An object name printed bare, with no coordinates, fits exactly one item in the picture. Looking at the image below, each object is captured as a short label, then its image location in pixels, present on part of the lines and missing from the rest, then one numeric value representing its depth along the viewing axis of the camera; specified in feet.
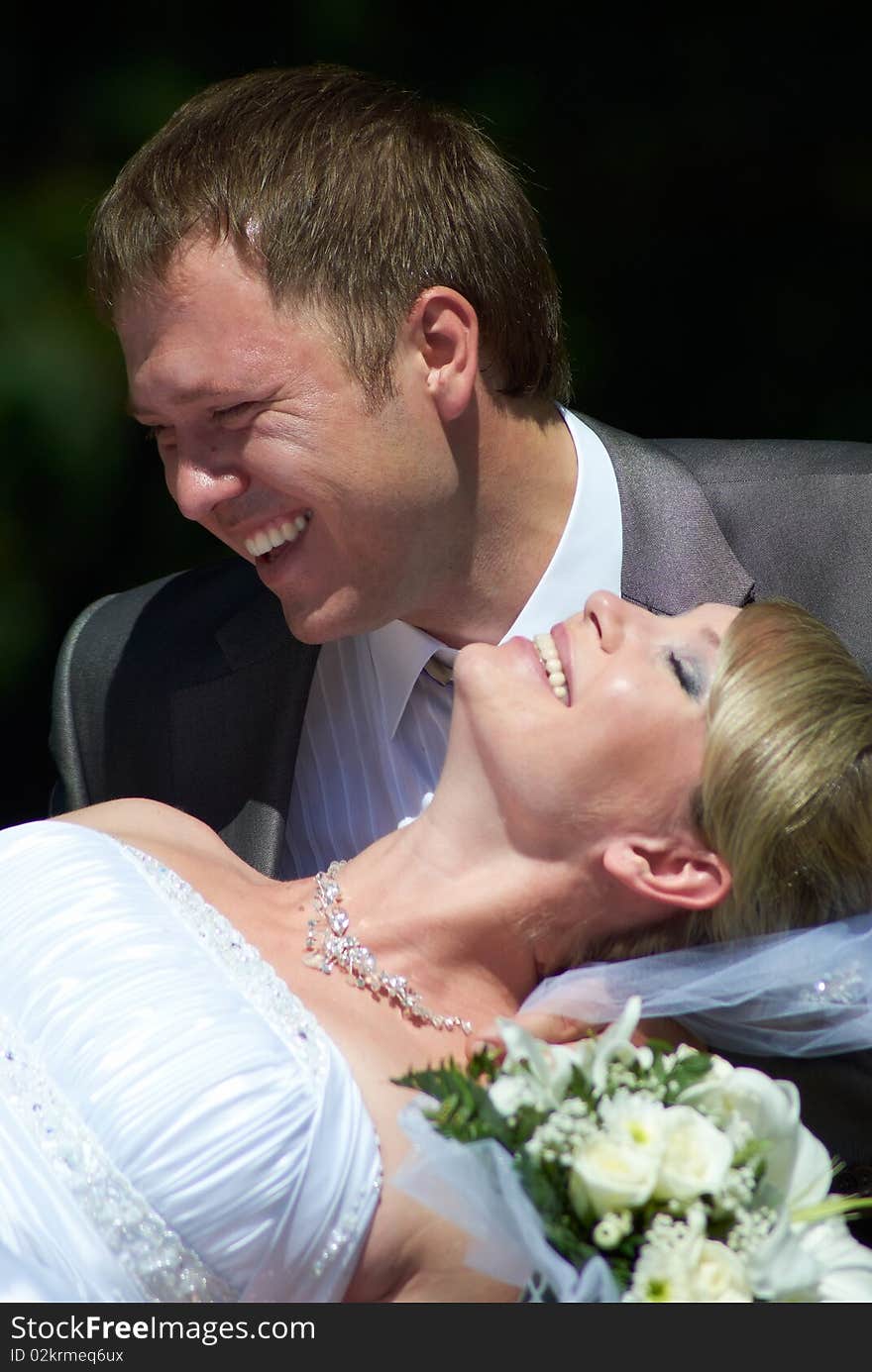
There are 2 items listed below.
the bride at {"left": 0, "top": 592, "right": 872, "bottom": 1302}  13.89
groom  17.69
